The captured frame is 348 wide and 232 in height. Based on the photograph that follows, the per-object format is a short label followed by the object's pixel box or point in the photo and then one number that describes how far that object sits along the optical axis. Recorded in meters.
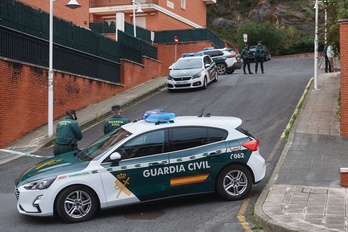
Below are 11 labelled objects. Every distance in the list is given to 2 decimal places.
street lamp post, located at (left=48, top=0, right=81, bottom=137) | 16.28
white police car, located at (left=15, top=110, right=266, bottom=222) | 7.84
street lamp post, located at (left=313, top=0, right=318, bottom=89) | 19.75
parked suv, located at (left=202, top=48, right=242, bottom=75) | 30.67
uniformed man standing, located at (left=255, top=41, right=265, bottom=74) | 26.09
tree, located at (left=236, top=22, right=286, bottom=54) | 49.66
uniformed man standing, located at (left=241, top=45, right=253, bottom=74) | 26.84
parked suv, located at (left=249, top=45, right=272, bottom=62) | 46.09
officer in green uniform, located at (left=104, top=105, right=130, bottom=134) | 10.66
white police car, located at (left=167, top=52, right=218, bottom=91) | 23.06
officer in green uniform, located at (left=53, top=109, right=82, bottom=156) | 10.20
